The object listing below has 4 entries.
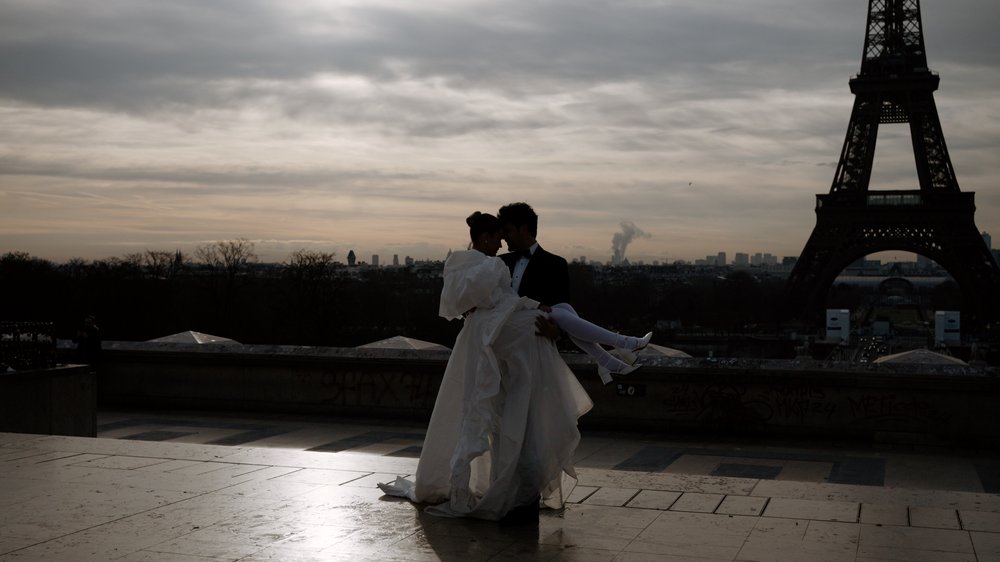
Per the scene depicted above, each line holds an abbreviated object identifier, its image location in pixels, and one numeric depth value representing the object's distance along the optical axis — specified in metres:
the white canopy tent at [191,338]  17.97
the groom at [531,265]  6.47
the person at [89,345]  15.73
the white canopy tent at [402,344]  17.36
